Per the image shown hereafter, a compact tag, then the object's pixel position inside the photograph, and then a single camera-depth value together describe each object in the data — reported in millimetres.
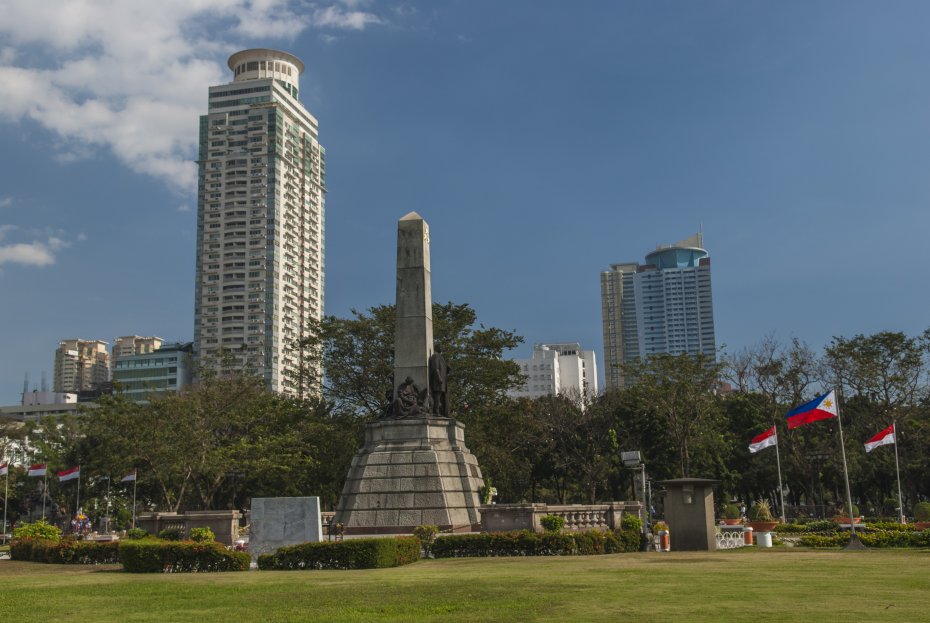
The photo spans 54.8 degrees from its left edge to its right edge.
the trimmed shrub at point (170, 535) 23369
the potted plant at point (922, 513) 36844
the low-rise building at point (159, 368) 121250
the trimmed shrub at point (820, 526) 33616
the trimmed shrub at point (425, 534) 22241
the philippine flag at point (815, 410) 28719
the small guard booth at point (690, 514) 23609
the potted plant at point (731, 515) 37438
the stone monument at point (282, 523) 19938
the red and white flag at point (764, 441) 35500
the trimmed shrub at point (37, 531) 26344
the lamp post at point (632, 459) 26234
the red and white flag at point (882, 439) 35950
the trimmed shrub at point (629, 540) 23388
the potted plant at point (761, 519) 34406
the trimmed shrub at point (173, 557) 18438
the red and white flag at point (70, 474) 39825
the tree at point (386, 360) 46594
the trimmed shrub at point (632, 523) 25616
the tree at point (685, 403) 53344
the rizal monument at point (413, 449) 26672
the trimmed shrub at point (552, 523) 23797
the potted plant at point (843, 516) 37594
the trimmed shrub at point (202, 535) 22109
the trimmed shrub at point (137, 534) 24412
